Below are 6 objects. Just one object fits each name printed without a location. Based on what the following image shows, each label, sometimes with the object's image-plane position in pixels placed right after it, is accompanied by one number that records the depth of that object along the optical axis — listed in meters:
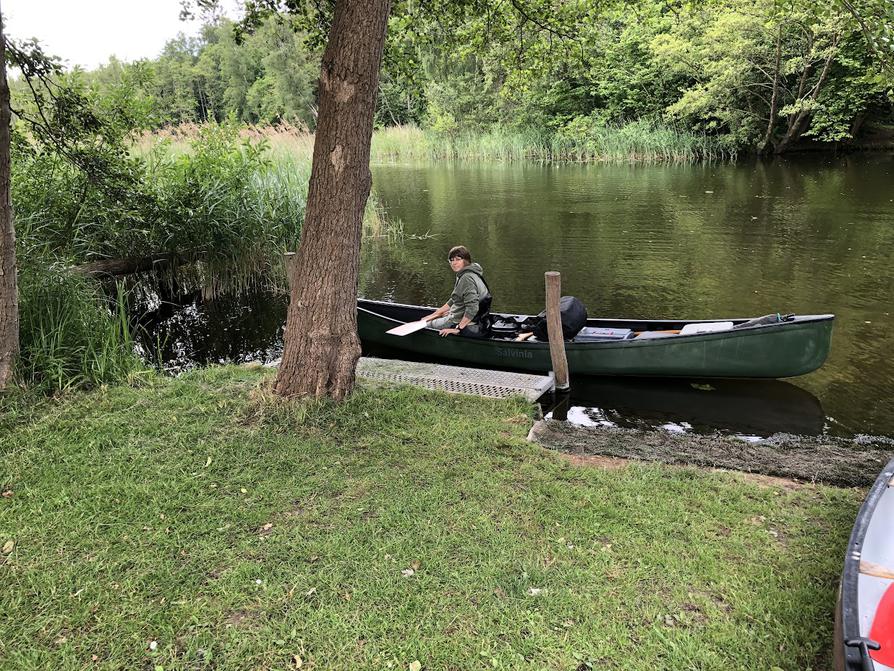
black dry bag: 7.26
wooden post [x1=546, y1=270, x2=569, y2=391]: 6.55
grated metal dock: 6.42
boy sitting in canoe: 7.39
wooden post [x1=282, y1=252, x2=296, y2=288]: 8.06
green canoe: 6.55
